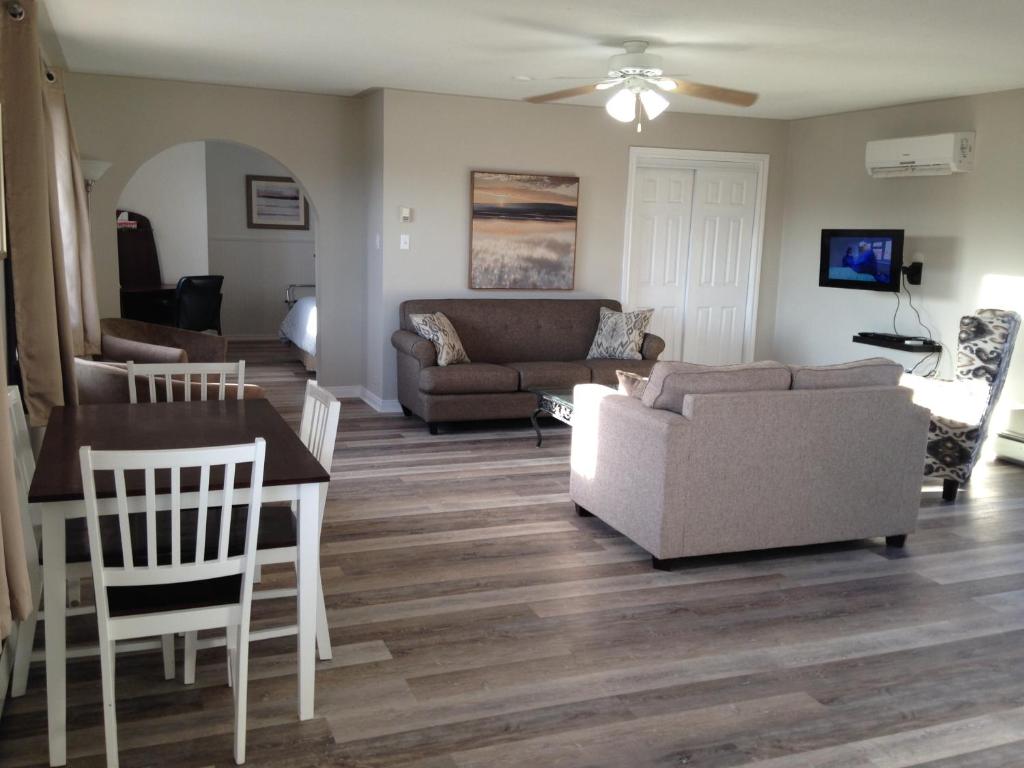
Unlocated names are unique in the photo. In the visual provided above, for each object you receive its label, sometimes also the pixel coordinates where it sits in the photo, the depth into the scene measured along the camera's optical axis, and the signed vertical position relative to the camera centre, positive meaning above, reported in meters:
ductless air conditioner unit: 5.90 +0.67
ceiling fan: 4.66 +0.85
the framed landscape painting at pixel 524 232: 6.91 +0.09
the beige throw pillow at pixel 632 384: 4.08 -0.63
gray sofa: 3.71 -0.89
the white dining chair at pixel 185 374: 3.61 -0.57
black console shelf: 6.23 -0.64
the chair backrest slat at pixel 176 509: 2.17 -0.67
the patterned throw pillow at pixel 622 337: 6.82 -0.68
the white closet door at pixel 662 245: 7.49 +0.02
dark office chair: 8.45 -0.64
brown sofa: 6.17 -0.86
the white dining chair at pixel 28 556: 2.56 -0.94
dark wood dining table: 2.27 -0.64
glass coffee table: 5.17 -0.95
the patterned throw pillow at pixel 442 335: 6.28 -0.66
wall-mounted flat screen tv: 6.34 -0.04
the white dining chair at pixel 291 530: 2.67 -0.90
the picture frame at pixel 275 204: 10.64 +0.38
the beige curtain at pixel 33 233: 3.23 -0.02
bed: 8.34 -0.89
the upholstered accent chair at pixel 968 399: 4.96 -0.79
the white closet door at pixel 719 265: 7.68 -0.14
